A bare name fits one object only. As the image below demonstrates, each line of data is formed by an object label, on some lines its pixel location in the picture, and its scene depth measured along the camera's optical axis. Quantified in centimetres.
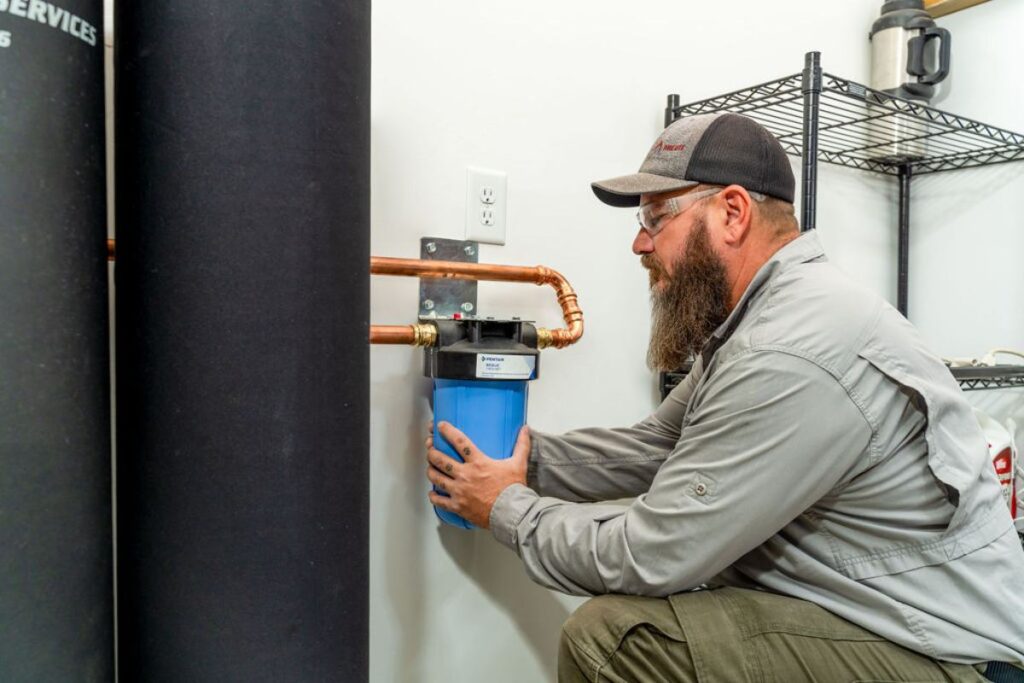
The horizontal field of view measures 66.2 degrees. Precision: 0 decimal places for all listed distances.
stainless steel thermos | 150
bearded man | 79
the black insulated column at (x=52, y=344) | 55
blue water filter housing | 94
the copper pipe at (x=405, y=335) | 96
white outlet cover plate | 111
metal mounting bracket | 107
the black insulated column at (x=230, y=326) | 60
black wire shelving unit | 119
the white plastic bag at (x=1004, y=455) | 137
